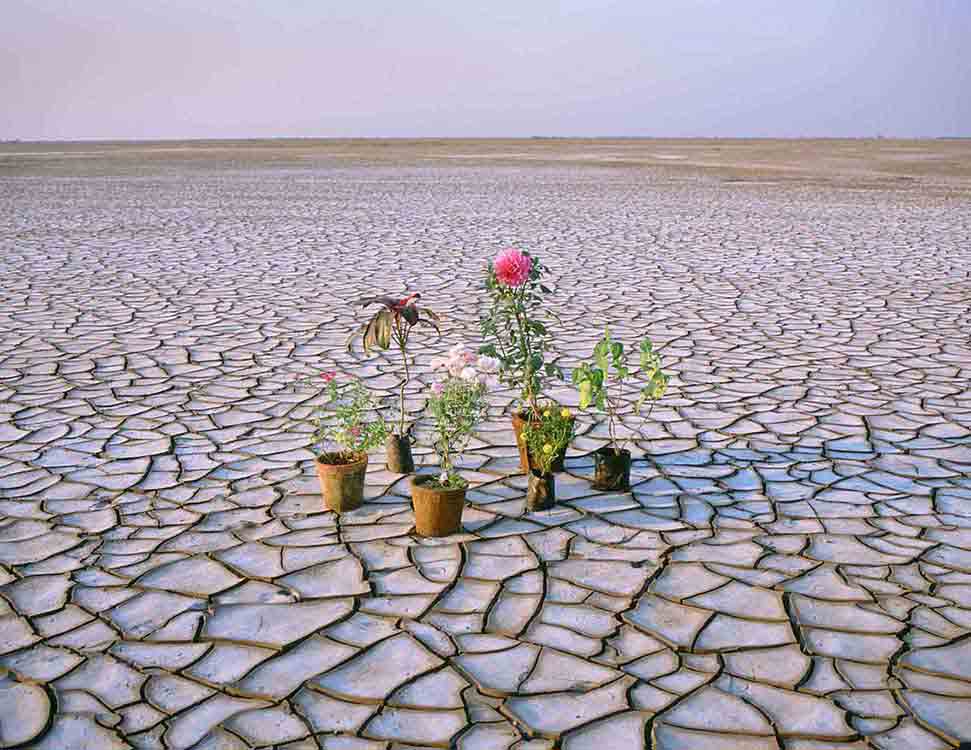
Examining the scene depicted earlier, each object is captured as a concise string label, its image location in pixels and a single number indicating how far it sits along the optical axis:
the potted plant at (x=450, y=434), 3.12
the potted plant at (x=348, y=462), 3.28
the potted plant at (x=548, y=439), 3.43
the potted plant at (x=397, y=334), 3.28
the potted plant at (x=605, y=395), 3.46
